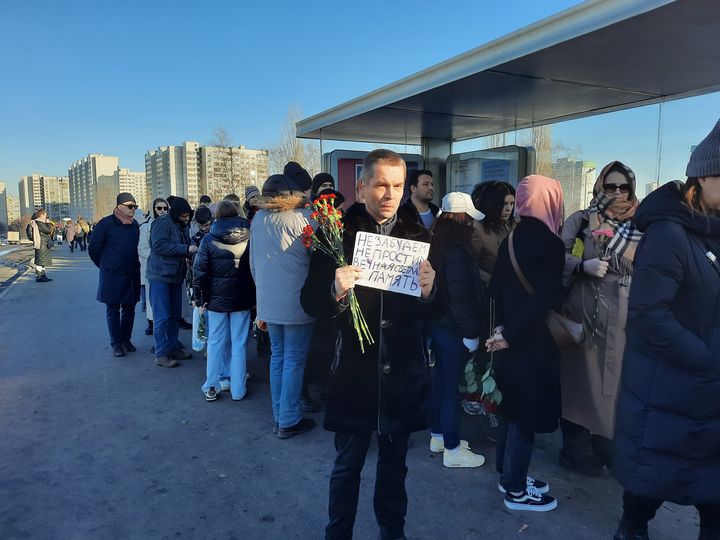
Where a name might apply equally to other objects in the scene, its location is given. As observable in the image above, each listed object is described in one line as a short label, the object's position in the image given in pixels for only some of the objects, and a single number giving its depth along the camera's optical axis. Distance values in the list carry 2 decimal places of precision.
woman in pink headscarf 2.78
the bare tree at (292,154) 24.00
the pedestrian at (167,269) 5.84
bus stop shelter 3.10
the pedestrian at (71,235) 28.11
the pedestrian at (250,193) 5.97
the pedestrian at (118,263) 6.20
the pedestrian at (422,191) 4.98
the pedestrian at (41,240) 13.69
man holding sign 2.29
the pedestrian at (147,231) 7.18
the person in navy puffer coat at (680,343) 2.05
